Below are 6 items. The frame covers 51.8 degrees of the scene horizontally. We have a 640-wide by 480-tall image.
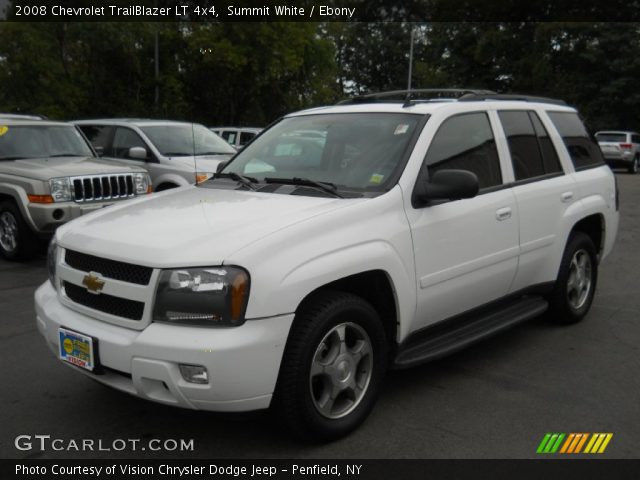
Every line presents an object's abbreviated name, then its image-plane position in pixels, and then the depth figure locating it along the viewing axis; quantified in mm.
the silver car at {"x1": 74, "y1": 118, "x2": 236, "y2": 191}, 9812
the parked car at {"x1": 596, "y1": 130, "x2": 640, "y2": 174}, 25359
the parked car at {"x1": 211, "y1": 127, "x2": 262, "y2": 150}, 17828
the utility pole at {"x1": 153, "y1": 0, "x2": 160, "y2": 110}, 24275
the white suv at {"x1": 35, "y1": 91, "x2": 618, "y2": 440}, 2979
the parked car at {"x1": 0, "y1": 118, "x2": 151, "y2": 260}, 7785
